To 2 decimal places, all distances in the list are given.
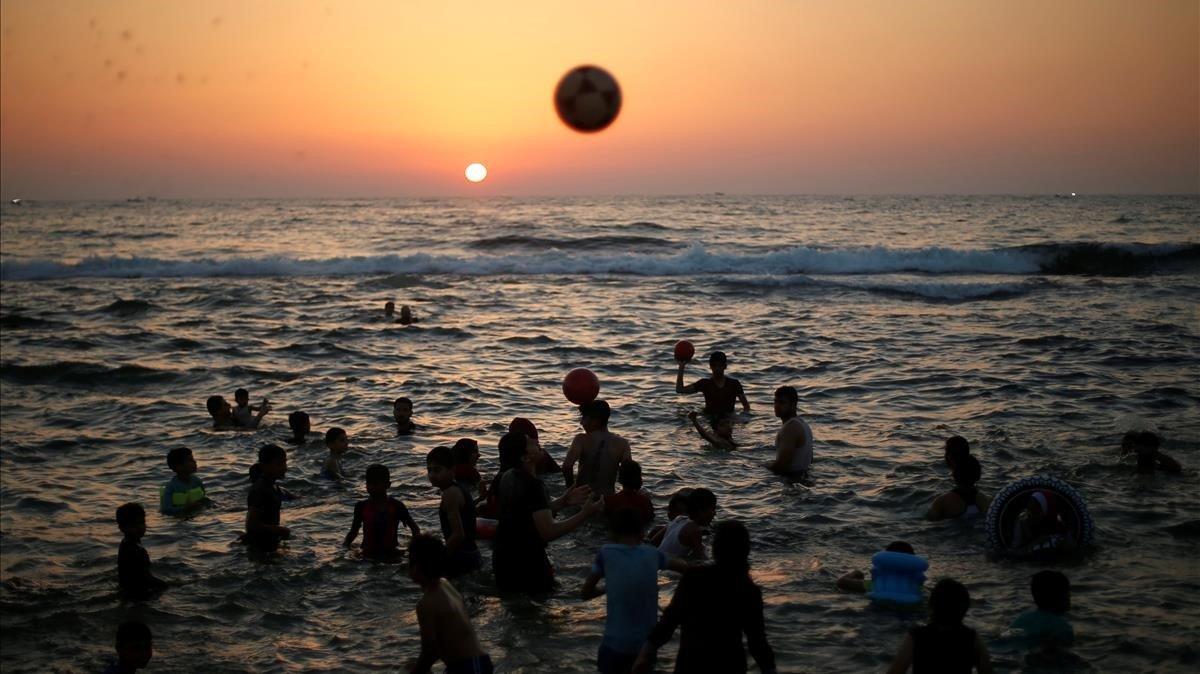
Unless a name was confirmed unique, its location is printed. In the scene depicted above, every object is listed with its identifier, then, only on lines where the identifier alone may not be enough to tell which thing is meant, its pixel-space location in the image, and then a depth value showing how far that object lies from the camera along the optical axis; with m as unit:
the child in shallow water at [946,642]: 5.32
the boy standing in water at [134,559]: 8.73
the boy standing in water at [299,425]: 14.20
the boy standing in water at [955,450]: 9.95
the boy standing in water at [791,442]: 11.87
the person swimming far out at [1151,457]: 11.79
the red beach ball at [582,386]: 12.03
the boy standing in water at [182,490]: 11.30
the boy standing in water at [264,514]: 10.00
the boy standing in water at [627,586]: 6.24
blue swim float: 8.18
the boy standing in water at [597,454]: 10.27
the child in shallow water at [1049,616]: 7.23
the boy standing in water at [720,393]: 15.30
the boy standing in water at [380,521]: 9.40
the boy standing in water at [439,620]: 5.93
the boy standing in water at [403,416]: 14.96
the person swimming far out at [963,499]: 10.15
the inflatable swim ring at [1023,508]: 9.29
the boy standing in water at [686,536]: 7.97
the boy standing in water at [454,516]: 8.51
